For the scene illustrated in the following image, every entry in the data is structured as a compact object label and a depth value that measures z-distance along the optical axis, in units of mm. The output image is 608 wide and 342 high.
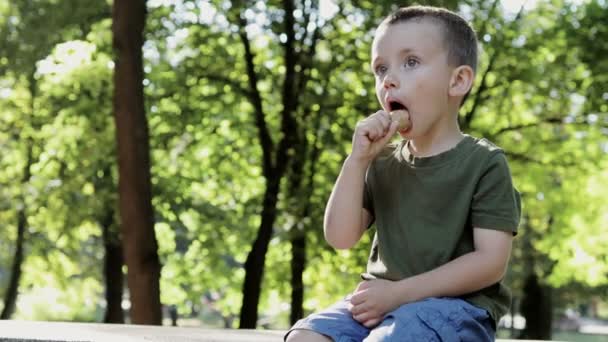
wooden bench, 3596
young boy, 2629
